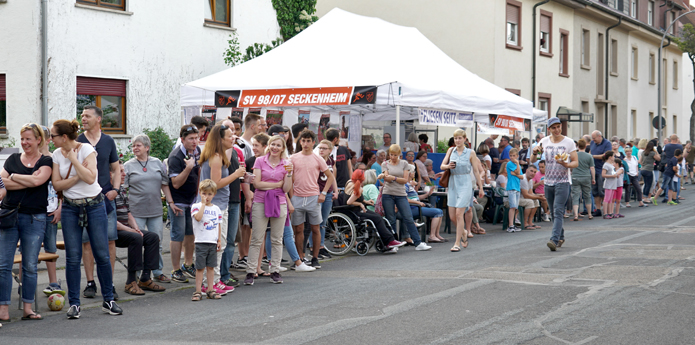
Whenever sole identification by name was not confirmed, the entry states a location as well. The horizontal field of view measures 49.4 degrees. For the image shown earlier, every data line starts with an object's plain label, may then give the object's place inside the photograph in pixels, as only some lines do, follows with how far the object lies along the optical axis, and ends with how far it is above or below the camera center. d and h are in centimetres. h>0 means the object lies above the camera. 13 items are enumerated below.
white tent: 1397 +185
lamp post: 3397 +253
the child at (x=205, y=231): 793 -70
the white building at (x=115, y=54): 1661 +268
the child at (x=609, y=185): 1778 -51
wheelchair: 1145 -105
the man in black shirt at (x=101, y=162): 760 +3
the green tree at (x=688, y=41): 3988 +649
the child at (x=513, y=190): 1503 -52
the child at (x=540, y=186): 1670 -49
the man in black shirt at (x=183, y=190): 880 -30
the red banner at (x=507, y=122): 1625 +92
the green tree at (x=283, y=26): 2097 +426
